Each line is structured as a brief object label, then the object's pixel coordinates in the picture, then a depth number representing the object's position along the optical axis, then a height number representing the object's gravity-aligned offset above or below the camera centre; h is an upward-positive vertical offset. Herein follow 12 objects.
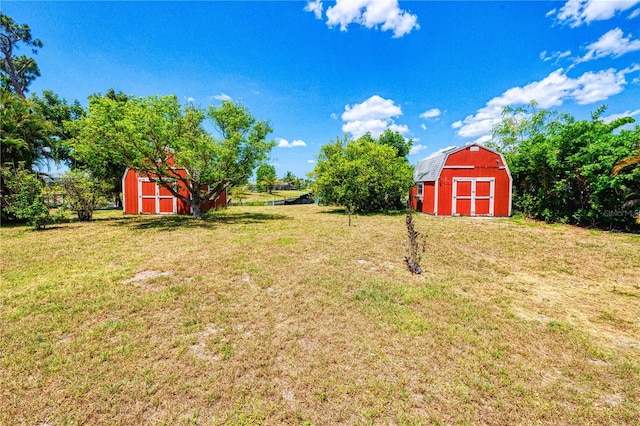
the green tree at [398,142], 32.09 +7.28
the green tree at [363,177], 19.17 +1.71
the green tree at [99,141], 12.40 +2.86
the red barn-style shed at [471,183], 16.72 +1.11
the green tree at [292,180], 79.19 +6.05
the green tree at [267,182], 55.39 +3.94
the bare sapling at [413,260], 5.99 -1.45
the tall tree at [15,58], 22.53 +12.90
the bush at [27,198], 10.92 +0.04
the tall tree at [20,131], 12.47 +3.51
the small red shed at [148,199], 18.33 +0.01
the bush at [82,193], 13.52 +0.33
